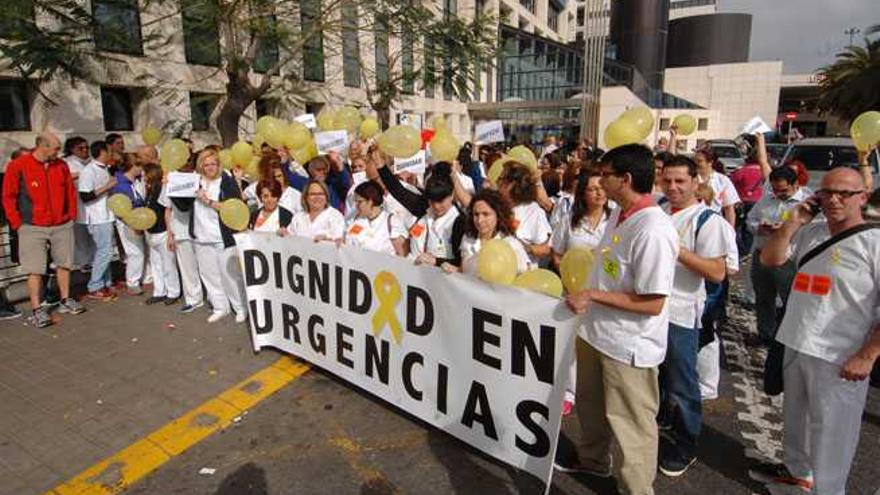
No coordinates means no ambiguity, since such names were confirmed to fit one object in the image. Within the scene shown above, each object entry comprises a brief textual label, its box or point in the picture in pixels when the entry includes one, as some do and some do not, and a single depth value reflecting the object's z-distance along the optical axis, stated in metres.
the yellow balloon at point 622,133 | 3.76
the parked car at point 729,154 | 16.49
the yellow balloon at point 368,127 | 7.02
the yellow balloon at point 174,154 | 5.32
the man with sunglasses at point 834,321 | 2.27
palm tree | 29.83
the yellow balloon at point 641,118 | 3.84
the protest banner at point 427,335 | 2.62
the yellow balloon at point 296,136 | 5.68
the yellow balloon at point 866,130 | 4.39
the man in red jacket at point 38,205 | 5.20
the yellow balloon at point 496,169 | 4.75
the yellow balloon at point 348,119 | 6.36
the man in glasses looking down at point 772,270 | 4.59
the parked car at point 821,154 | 8.98
